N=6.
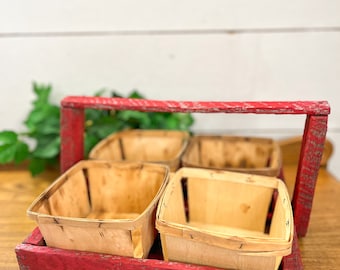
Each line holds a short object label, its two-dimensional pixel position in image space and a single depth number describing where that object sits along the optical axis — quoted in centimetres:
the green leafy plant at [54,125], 87
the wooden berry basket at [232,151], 84
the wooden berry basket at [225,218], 47
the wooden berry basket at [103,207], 51
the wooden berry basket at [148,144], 89
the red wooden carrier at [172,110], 52
